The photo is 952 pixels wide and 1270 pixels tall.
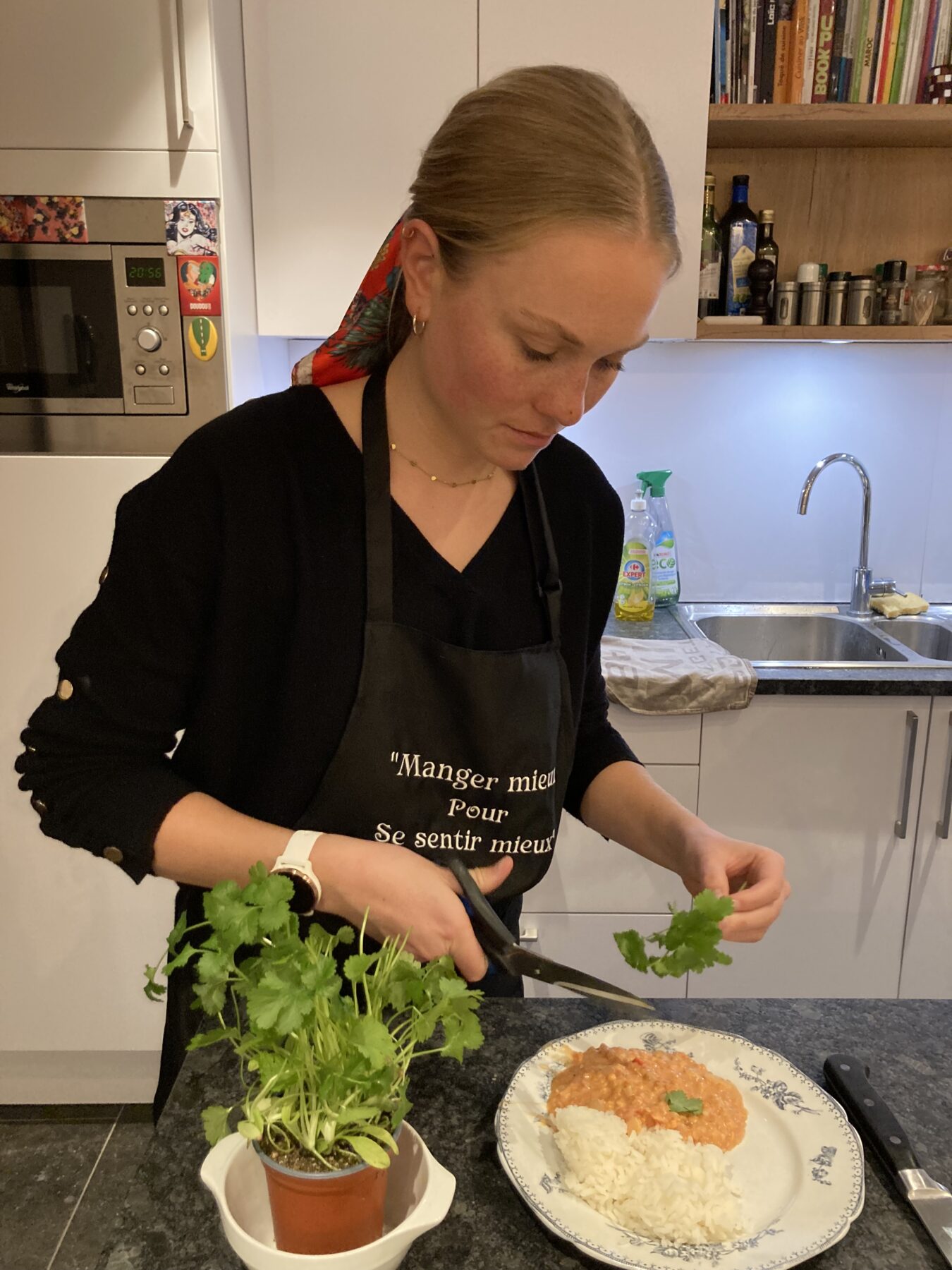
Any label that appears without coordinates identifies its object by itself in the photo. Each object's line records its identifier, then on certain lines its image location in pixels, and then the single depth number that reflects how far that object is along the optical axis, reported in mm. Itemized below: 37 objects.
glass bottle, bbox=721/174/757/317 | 2146
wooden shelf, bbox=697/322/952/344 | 2070
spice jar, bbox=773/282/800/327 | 2184
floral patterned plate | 650
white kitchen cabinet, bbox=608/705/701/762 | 1858
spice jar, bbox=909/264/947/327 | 2182
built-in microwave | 1788
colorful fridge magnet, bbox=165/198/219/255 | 1747
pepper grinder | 2152
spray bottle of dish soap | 2314
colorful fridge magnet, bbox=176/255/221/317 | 1773
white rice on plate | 663
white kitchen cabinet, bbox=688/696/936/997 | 1857
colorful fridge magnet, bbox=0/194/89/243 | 1746
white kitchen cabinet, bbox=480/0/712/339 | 1842
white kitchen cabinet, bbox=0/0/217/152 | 1661
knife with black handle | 690
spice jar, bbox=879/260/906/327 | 2188
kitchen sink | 2350
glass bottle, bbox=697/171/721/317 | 2125
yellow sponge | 2295
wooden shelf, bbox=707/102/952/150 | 1963
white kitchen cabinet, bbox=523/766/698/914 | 1934
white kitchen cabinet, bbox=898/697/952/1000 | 1852
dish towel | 1805
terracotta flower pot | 575
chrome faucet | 2268
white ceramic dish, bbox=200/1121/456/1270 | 569
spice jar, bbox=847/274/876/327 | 2168
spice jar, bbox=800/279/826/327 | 2178
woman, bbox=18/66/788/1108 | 821
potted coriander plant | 581
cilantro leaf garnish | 747
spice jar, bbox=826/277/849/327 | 2188
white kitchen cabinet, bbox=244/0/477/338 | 1832
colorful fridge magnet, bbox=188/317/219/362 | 1796
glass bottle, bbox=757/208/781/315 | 2180
